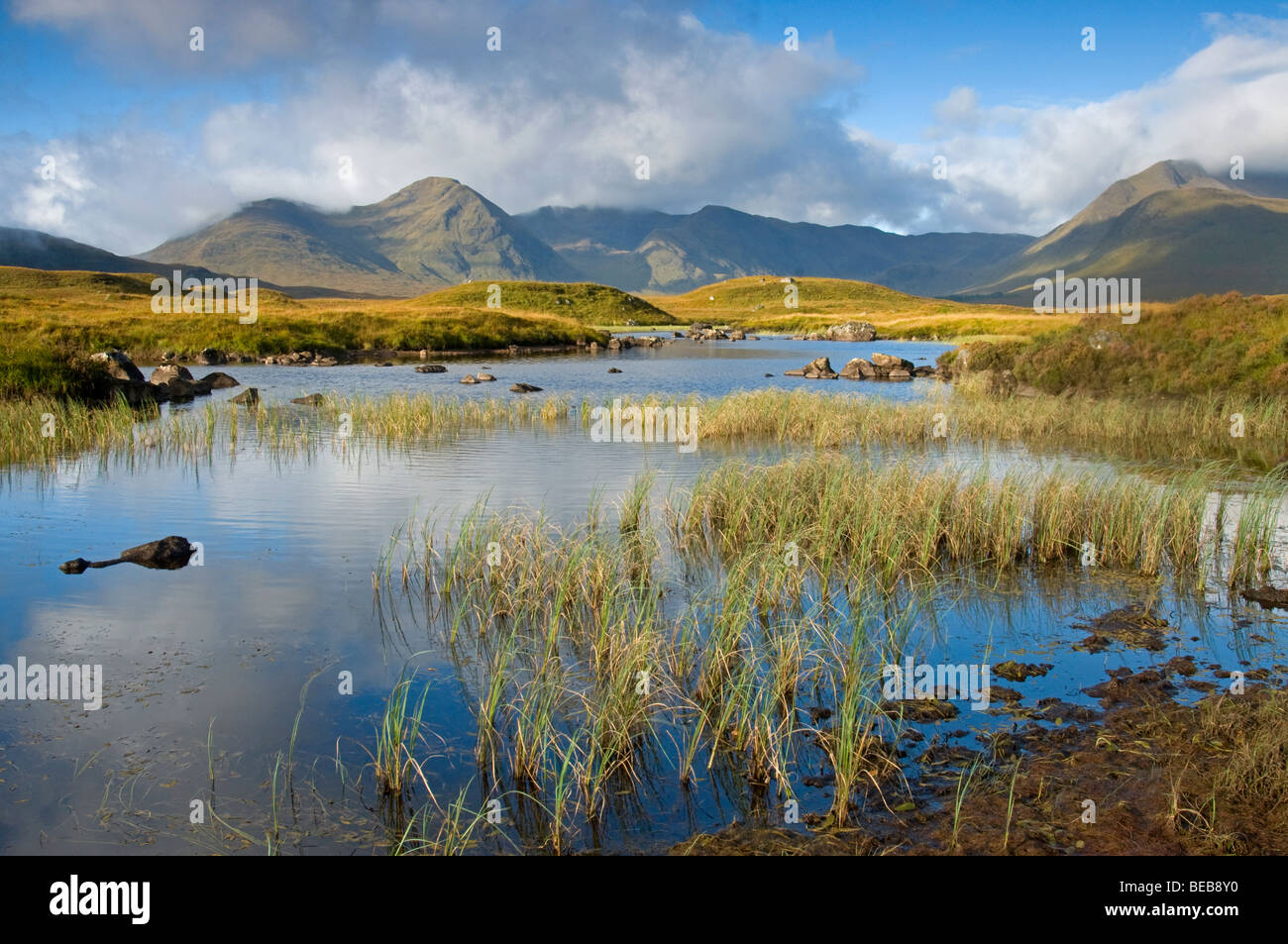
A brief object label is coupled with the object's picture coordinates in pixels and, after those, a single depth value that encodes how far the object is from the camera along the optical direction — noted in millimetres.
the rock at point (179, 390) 33031
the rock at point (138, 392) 29469
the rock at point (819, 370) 45031
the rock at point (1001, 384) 33094
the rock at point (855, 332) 92312
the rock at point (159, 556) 11945
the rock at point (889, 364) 46406
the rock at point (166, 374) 33625
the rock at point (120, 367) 30523
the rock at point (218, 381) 37594
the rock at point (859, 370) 45944
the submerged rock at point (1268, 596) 10227
